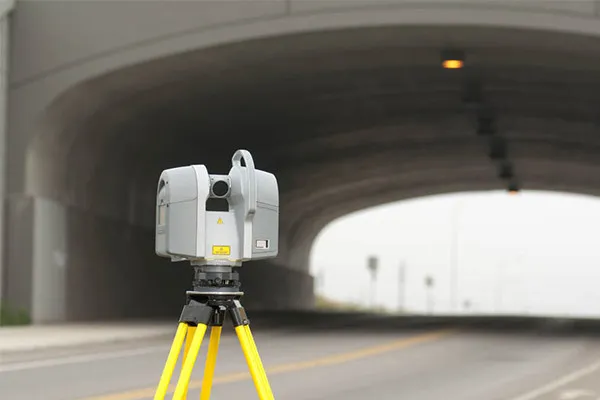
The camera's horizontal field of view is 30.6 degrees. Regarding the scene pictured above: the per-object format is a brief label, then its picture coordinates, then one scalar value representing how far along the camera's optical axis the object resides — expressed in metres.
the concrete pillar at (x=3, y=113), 23.69
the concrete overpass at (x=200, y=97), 21.86
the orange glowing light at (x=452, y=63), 23.41
